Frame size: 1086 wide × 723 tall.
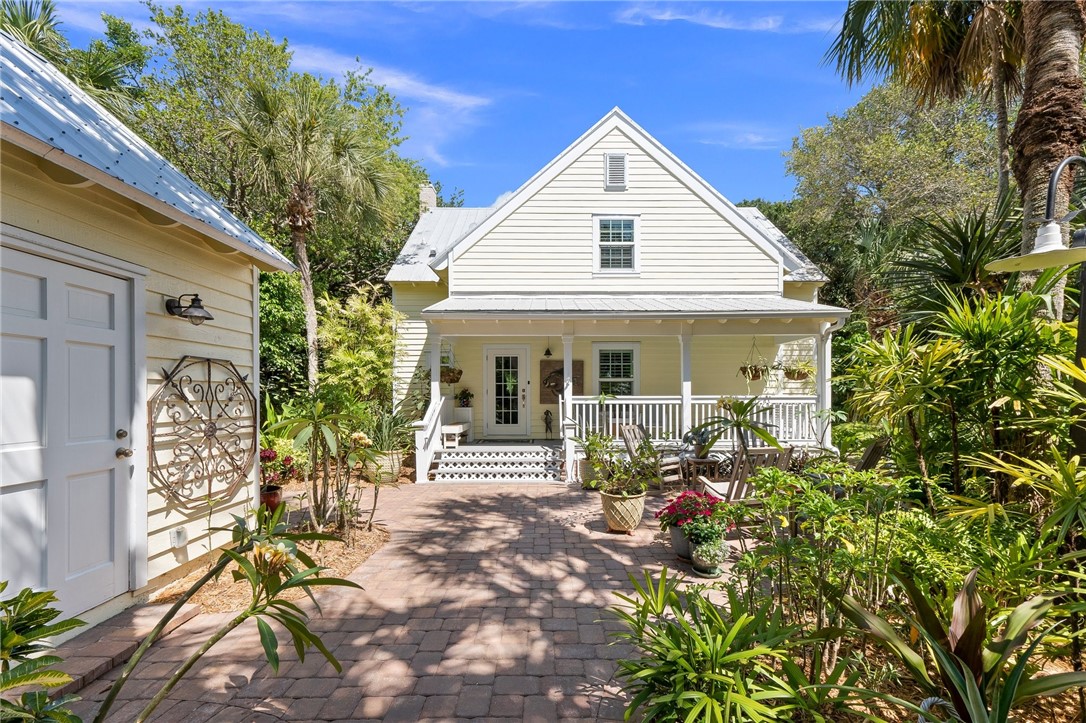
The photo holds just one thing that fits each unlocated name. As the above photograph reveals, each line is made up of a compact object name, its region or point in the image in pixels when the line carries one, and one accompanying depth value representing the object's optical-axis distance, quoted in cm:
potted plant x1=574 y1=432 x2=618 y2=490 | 663
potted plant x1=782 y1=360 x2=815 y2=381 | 1090
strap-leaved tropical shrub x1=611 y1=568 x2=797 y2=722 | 199
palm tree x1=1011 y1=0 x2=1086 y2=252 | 398
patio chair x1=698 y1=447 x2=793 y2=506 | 550
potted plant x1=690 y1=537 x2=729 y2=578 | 463
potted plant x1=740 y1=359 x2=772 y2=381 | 1102
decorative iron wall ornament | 428
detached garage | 312
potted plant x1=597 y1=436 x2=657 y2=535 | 595
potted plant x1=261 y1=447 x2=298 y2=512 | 614
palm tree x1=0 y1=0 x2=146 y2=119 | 733
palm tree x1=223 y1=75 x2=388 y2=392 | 955
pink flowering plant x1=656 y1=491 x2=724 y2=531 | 493
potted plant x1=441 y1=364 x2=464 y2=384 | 1120
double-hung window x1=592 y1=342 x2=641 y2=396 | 1168
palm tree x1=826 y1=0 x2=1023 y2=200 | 614
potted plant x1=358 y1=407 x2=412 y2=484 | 915
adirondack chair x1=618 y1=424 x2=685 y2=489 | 831
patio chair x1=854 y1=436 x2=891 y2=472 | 439
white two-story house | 1136
